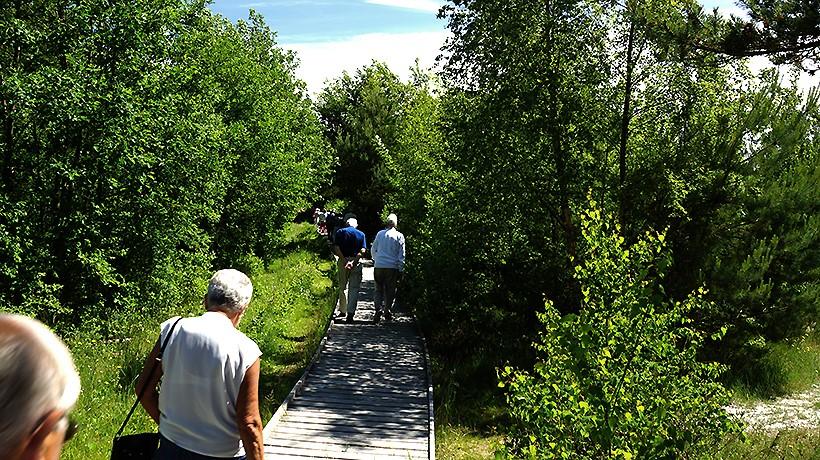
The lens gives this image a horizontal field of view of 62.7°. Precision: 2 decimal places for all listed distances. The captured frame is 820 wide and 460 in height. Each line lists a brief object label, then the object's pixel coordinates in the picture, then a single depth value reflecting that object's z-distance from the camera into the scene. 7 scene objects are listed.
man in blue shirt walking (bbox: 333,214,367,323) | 12.84
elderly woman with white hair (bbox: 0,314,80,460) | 1.54
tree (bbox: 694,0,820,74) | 6.71
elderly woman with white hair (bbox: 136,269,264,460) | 3.65
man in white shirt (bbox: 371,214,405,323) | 13.20
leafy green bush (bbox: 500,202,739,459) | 4.57
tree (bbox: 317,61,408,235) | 38.50
